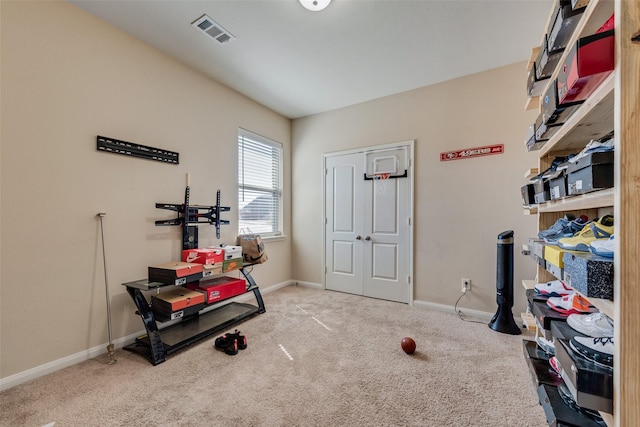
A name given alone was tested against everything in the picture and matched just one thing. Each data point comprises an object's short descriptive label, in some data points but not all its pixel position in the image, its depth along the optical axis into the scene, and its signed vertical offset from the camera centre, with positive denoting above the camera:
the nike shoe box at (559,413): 1.04 -0.83
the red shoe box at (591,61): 0.78 +0.47
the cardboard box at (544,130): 1.38 +0.45
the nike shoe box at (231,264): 2.81 -0.56
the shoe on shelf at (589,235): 0.94 -0.08
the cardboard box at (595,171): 0.79 +0.13
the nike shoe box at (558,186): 1.10 +0.12
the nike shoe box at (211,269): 2.59 -0.57
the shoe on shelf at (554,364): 1.38 -0.80
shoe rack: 0.71 -0.01
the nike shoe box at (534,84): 1.56 +0.79
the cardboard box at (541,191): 1.37 +0.13
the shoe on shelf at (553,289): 1.41 -0.42
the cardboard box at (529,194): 1.66 +0.12
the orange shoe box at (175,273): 2.32 -0.54
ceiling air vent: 2.28 +1.66
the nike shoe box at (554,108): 1.11 +0.47
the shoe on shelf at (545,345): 1.48 -0.78
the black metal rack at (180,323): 2.19 -1.15
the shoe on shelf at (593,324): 1.00 -0.44
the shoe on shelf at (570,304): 1.22 -0.44
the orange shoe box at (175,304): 2.28 -0.81
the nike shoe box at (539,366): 1.33 -0.84
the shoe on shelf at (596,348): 0.85 -0.46
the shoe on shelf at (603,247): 0.78 -0.10
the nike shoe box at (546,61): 1.31 +0.79
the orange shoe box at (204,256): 2.64 -0.44
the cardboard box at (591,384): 0.79 -0.53
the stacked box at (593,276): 0.75 -0.18
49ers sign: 3.00 +0.72
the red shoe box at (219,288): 2.58 -0.76
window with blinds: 3.72 +0.43
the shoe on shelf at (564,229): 1.26 -0.08
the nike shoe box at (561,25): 1.08 +0.81
